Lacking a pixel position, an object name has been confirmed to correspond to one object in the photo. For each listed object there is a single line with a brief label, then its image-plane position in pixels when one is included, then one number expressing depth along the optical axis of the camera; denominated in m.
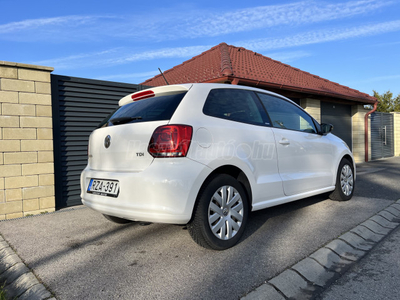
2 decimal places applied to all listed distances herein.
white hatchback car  2.86
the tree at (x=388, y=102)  38.13
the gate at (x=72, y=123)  5.60
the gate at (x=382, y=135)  15.42
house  9.37
